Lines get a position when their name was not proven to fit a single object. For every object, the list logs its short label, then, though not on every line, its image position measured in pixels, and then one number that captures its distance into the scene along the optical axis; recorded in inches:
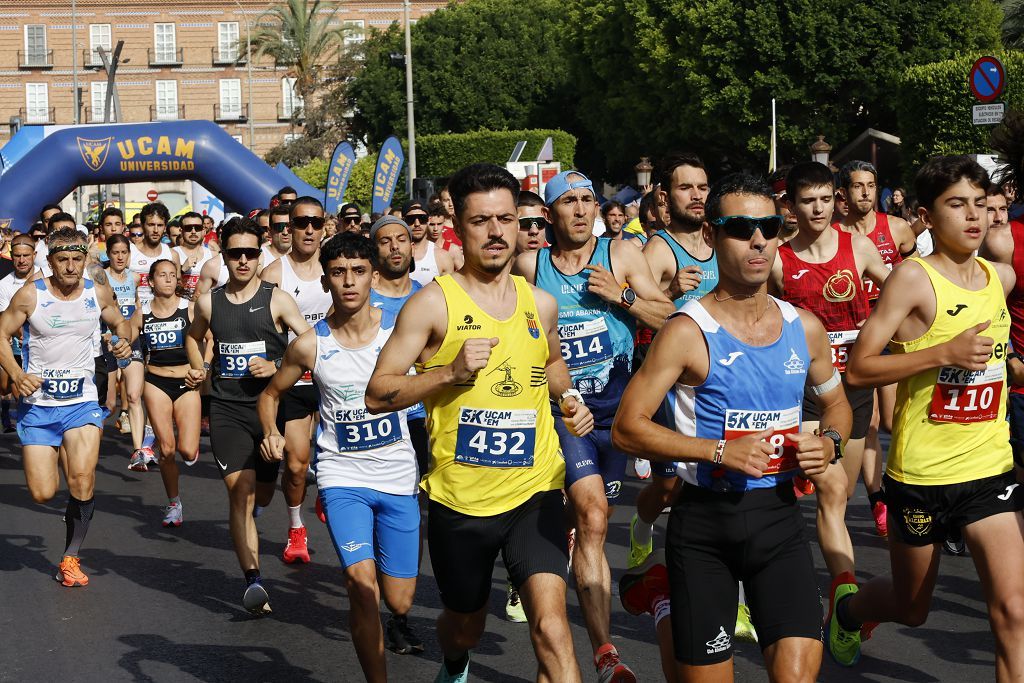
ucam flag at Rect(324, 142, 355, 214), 1045.2
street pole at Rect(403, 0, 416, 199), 1617.9
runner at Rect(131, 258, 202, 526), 387.5
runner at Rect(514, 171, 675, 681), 258.7
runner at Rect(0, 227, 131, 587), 331.9
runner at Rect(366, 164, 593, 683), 196.1
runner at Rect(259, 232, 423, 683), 224.5
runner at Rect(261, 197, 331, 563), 340.8
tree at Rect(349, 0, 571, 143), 2529.5
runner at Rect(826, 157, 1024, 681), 198.5
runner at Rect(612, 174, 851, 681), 164.9
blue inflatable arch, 1029.2
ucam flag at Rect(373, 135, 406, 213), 998.4
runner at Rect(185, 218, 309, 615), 309.1
